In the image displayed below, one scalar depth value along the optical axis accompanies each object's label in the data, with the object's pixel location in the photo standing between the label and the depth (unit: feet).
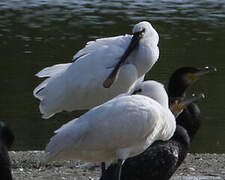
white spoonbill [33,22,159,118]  59.41
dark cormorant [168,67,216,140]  62.23
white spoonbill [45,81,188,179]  47.24
